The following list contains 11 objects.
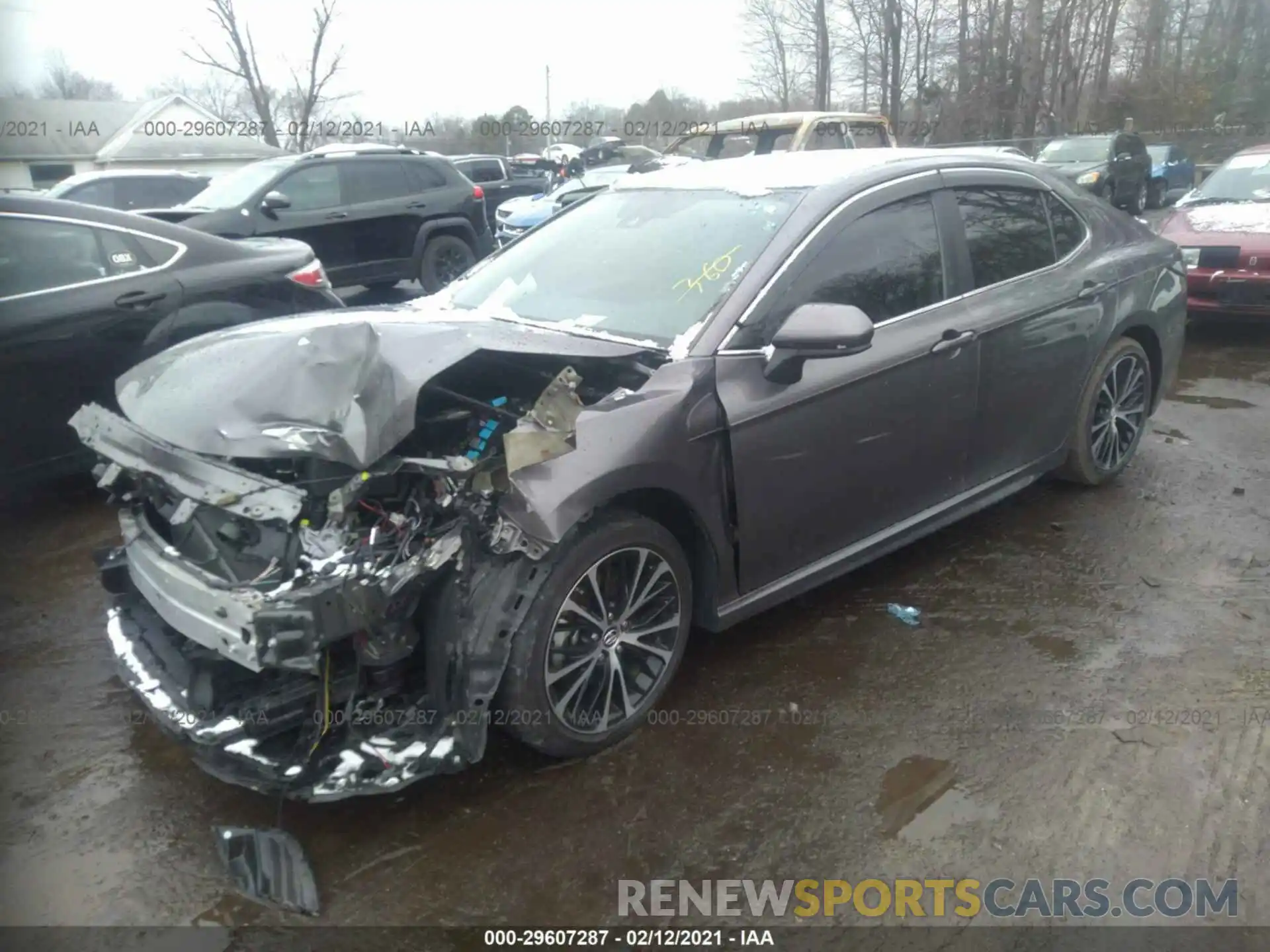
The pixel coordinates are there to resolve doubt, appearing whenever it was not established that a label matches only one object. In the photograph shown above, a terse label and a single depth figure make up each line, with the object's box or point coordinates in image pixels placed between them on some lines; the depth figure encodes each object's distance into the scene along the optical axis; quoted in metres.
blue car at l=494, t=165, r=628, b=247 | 11.97
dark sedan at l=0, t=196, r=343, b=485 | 4.71
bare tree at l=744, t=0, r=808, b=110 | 37.19
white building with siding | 32.47
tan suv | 11.20
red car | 7.74
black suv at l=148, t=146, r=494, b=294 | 9.86
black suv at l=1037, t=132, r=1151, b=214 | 16.72
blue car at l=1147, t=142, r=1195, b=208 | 20.50
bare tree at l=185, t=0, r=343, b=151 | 31.31
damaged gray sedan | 2.56
